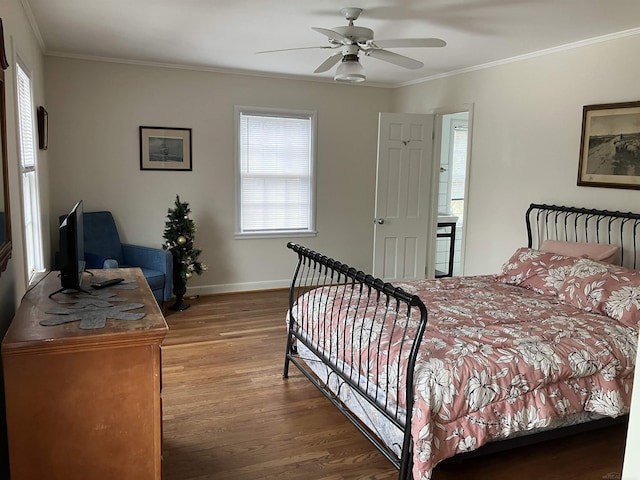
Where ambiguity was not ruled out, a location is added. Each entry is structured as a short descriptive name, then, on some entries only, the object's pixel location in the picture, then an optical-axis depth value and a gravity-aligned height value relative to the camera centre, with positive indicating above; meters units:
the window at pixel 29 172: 3.23 -0.03
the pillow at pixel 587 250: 3.61 -0.50
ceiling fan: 3.20 +0.86
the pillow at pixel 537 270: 3.53 -0.66
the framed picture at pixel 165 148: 5.30 +0.25
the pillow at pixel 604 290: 2.99 -0.68
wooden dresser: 1.69 -0.80
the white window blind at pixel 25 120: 3.23 +0.33
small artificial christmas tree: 5.04 -0.73
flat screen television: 2.18 -0.37
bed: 2.24 -0.88
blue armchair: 4.76 -0.81
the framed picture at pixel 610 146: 3.61 +0.27
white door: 5.38 -0.19
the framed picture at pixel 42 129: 4.10 +0.33
